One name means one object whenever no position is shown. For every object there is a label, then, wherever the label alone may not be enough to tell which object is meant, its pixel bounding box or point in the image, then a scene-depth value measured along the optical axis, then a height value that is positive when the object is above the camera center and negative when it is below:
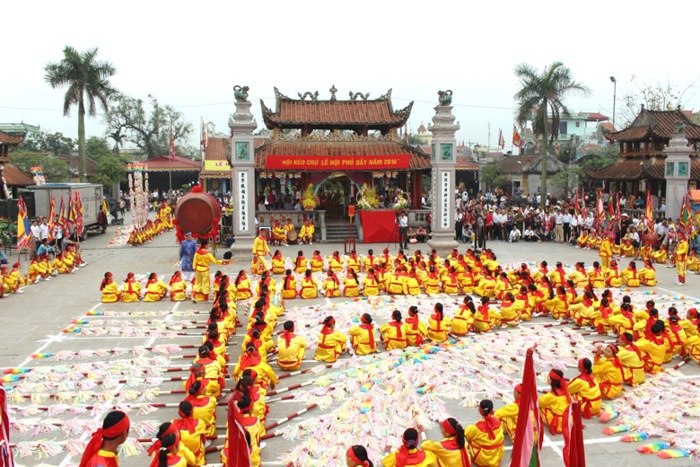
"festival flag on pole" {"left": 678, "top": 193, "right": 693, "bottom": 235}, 18.70 -0.66
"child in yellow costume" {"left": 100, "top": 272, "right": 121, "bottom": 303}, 15.07 -2.26
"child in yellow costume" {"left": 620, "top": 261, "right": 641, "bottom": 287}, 16.25 -2.14
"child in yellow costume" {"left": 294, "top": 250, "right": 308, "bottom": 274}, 18.27 -2.02
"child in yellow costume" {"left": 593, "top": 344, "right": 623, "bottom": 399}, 8.60 -2.47
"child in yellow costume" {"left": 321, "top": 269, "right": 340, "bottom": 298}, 15.61 -2.25
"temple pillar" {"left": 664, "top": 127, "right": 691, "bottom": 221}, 25.12 +1.01
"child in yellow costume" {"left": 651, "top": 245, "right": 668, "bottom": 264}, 19.73 -1.95
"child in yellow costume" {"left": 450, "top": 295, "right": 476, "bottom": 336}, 11.82 -2.37
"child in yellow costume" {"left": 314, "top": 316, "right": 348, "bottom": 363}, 10.41 -2.47
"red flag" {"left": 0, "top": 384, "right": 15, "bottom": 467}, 5.23 -2.06
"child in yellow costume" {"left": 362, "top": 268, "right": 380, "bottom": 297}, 15.70 -2.25
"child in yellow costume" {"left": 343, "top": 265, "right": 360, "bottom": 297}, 15.71 -2.26
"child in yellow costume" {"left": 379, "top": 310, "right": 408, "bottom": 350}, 10.88 -2.44
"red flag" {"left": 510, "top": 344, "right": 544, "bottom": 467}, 4.96 -1.87
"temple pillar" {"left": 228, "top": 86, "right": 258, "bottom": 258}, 21.25 +1.00
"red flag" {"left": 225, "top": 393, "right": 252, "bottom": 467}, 5.47 -2.20
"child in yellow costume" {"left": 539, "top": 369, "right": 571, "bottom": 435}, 7.54 -2.56
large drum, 18.03 -0.48
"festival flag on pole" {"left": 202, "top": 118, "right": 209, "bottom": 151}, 45.62 +4.42
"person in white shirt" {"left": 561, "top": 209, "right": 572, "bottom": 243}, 25.52 -1.16
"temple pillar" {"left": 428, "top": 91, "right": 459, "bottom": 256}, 22.80 +0.97
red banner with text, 26.27 +1.51
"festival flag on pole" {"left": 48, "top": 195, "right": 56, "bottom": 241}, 19.69 -0.67
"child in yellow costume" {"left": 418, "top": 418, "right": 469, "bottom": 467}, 6.29 -2.58
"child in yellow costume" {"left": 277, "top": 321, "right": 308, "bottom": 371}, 9.98 -2.46
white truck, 26.64 +0.01
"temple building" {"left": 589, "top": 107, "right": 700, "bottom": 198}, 29.91 +2.18
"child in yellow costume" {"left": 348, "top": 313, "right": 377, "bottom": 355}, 10.65 -2.45
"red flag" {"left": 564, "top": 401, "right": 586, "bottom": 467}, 5.46 -2.21
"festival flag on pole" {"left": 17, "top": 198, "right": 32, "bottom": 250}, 17.39 -0.81
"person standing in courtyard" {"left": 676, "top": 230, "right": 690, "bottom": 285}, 16.36 -1.69
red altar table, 25.94 -1.18
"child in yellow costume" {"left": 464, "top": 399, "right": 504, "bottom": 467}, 6.79 -2.68
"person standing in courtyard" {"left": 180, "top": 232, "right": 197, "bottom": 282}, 16.02 -1.49
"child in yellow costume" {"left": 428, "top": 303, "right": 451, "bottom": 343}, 11.34 -2.44
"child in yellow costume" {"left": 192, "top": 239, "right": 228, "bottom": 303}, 14.88 -1.88
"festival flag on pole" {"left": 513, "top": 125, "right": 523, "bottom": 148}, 52.34 +4.90
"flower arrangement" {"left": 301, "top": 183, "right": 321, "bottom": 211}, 27.77 -0.08
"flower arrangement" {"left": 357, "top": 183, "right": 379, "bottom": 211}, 27.95 +0.05
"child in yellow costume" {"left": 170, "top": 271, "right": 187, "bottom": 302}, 15.39 -2.29
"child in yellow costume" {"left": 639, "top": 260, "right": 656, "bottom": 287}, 16.33 -2.12
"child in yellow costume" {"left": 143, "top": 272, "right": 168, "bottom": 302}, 15.27 -2.31
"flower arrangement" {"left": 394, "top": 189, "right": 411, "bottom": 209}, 27.06 -0.15
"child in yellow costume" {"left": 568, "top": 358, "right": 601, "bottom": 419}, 8.05 -2.54
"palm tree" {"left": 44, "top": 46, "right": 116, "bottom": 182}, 35.03 +6.82
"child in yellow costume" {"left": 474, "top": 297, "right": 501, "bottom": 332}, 12.09 -2.41
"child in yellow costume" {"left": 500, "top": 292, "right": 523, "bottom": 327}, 12.57 -2.33
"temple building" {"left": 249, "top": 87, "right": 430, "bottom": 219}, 26.72 +2.24
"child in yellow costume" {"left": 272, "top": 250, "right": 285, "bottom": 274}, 18.77 -2.03
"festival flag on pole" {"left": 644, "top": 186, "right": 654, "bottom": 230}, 21.47 -0.67
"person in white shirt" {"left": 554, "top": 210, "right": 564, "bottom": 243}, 25.66 -1.29
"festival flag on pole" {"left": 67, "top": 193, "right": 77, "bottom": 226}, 22.51 -0.50
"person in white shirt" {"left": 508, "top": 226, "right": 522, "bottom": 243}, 26.23 -1.65
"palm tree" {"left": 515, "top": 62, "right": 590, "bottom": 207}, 32.19 +5.50
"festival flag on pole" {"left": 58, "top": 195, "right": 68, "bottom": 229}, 21.11 -0.72
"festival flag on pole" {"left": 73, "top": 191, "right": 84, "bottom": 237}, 23.00 -0.62
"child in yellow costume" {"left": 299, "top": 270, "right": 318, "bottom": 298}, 15.51 -2.31
